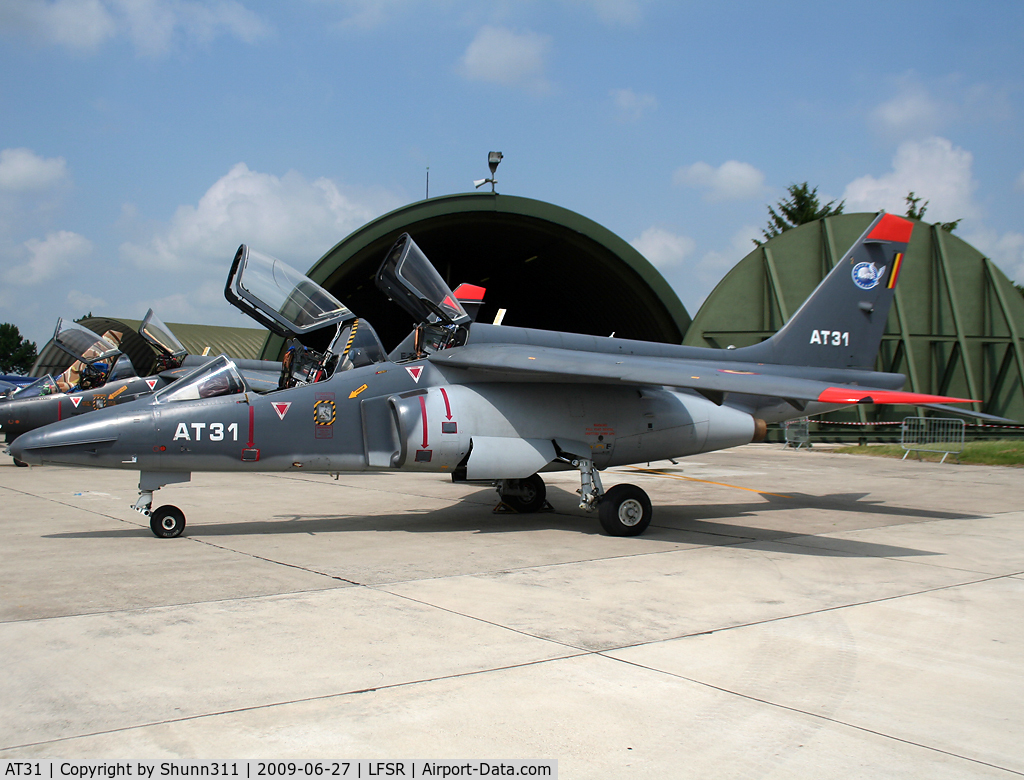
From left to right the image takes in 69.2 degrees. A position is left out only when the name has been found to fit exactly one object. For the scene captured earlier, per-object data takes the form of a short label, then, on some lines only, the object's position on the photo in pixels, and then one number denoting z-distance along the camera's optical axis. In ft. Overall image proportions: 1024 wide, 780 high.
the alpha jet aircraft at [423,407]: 25.41
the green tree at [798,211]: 158.20
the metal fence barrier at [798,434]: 78.69
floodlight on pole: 66.64
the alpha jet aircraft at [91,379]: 53.11
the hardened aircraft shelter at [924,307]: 87.56
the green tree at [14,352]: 346.60
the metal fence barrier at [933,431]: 81.74
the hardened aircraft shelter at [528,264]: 70.90
